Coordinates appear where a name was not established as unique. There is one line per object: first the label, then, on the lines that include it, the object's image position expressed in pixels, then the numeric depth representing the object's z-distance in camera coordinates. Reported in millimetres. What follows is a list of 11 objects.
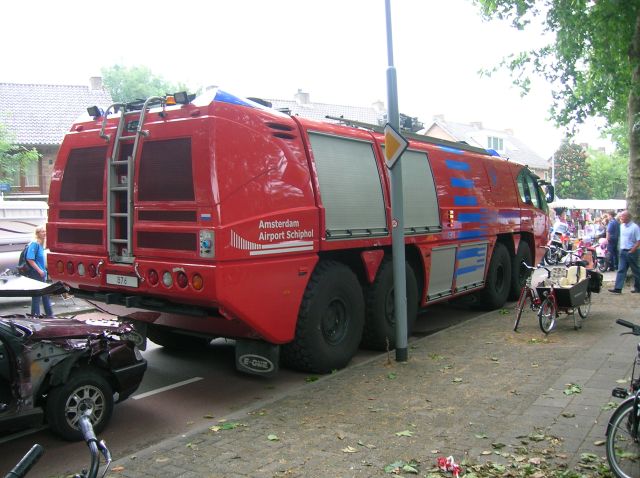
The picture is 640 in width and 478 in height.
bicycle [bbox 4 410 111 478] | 1677
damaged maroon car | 4379
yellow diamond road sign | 6797
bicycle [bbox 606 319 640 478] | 3816
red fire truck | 5402
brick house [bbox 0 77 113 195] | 29297
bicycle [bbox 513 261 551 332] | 8781
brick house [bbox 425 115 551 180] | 51481
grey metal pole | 7027
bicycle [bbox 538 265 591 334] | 8492
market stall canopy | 36750
